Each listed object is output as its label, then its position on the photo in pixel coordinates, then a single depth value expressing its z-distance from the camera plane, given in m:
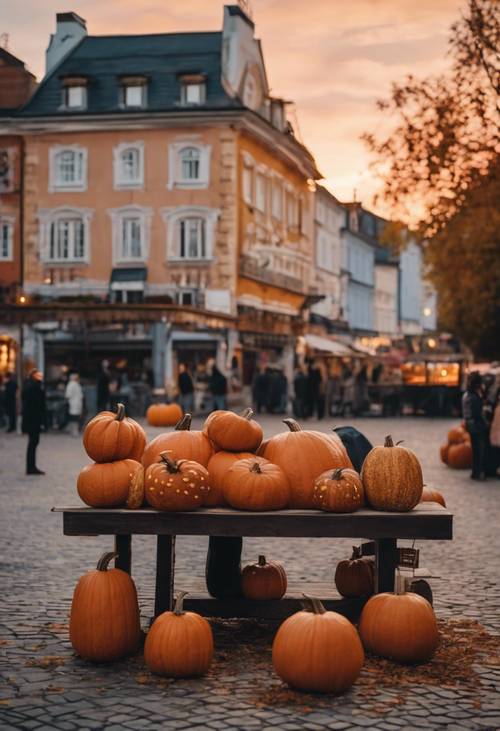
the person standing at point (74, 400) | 32.72
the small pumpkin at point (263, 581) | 7.66
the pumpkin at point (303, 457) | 7.46
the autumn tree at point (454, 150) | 25.41
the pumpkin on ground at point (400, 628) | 6.80
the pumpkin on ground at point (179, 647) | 6.52
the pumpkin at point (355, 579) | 7.79
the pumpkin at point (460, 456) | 22.25
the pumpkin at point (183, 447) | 7.67
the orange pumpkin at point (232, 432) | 7.61
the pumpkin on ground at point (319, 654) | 6.27
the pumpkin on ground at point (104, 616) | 6.88
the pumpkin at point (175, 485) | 7.04
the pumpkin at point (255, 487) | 7.10
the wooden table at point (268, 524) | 7.02
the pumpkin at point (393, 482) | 7.16
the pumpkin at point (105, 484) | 7.25
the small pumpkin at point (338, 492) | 7.07
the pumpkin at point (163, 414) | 34.00
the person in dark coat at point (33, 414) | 20.48
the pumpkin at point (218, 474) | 7.43
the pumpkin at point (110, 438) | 7.49
